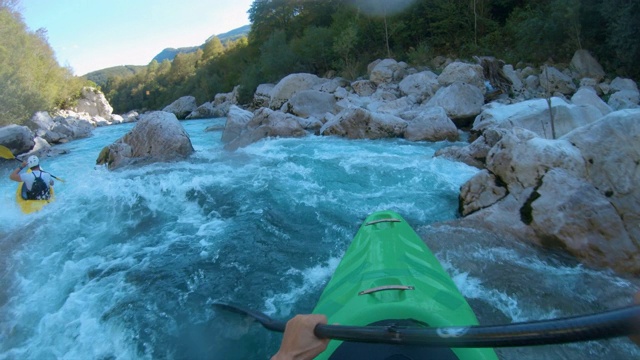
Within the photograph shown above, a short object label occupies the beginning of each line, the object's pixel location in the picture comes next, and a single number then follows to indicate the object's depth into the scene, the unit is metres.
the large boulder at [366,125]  8.43
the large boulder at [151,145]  6.91
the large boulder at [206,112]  22.58
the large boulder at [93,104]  28.19
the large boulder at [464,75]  10.46
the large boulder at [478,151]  5.75
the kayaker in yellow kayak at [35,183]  4.90
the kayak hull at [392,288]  1.58
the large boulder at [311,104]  11.60
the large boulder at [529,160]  3.38
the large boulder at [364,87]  13.93
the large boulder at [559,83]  9.66
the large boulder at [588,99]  6.75
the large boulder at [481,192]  3.72
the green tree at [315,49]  18.89
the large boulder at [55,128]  14.22
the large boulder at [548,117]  5.67
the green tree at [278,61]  19.89
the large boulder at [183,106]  26.94
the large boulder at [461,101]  8.91
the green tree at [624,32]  8.51
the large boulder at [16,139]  11.05
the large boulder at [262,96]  17.84
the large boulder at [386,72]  14.19
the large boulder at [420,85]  11.18
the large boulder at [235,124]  9.62
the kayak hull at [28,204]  4.85
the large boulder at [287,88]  15.30
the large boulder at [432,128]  7.74
